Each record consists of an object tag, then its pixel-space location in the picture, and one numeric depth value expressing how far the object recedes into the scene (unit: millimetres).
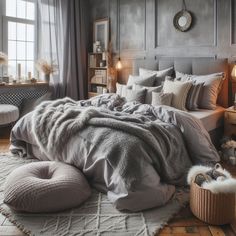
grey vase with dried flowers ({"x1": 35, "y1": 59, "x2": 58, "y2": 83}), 5313
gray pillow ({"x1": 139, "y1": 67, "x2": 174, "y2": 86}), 4371
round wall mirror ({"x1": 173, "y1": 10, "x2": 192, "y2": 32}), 4408
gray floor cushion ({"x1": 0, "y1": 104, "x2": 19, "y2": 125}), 4203
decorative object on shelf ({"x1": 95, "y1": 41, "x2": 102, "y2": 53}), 5629
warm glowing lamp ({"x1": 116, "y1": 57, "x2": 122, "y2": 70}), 5414
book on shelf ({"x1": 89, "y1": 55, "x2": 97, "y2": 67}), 5734
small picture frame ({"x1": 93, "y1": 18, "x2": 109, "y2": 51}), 5570
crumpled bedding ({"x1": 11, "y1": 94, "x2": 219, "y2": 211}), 2400
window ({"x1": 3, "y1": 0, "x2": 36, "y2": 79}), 5203
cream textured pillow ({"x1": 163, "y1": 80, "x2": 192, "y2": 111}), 3700
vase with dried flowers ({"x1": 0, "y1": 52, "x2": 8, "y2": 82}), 4750
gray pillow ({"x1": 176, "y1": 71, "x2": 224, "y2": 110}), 3840
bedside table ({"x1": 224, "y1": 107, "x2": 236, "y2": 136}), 3680
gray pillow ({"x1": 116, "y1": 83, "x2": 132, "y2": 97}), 4156
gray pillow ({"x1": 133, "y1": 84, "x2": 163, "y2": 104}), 3926
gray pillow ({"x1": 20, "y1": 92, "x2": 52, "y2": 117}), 5129
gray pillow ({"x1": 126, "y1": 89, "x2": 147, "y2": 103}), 3910
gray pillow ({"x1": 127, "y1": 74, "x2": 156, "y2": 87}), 4316
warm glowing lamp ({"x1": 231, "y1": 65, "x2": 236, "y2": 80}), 3774
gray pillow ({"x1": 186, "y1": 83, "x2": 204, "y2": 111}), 3795
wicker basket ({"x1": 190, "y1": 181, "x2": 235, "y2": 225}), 2152
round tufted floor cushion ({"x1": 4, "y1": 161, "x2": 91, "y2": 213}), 2279
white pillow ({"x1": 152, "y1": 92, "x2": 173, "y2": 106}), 3648
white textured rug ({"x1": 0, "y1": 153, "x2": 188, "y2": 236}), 2100
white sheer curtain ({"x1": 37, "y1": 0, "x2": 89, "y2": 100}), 5449
